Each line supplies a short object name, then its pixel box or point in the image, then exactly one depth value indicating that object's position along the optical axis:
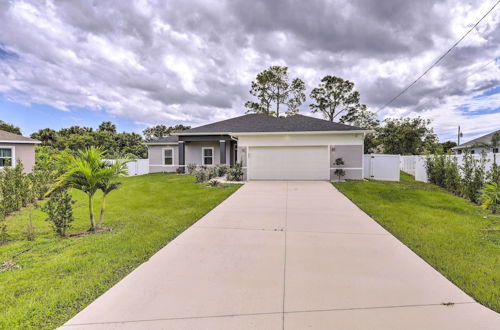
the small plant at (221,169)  14.74
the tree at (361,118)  26.26
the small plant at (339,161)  12.26
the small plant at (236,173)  12.73
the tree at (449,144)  38.66
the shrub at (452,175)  9.23
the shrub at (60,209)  4.46
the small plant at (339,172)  12.27
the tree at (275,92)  26.12
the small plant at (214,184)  10.79
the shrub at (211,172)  13.18
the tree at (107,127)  32.20
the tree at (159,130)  39.06
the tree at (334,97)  25.84
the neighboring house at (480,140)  20.55
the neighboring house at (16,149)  13.72
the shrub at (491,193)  3.92
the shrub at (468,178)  8.03
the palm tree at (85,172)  4.41
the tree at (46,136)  27.89
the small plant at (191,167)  16.31
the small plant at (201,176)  12.41
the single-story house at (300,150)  12.23
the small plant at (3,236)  4.30
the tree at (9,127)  26.81
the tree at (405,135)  19.50
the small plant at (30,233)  4.41
